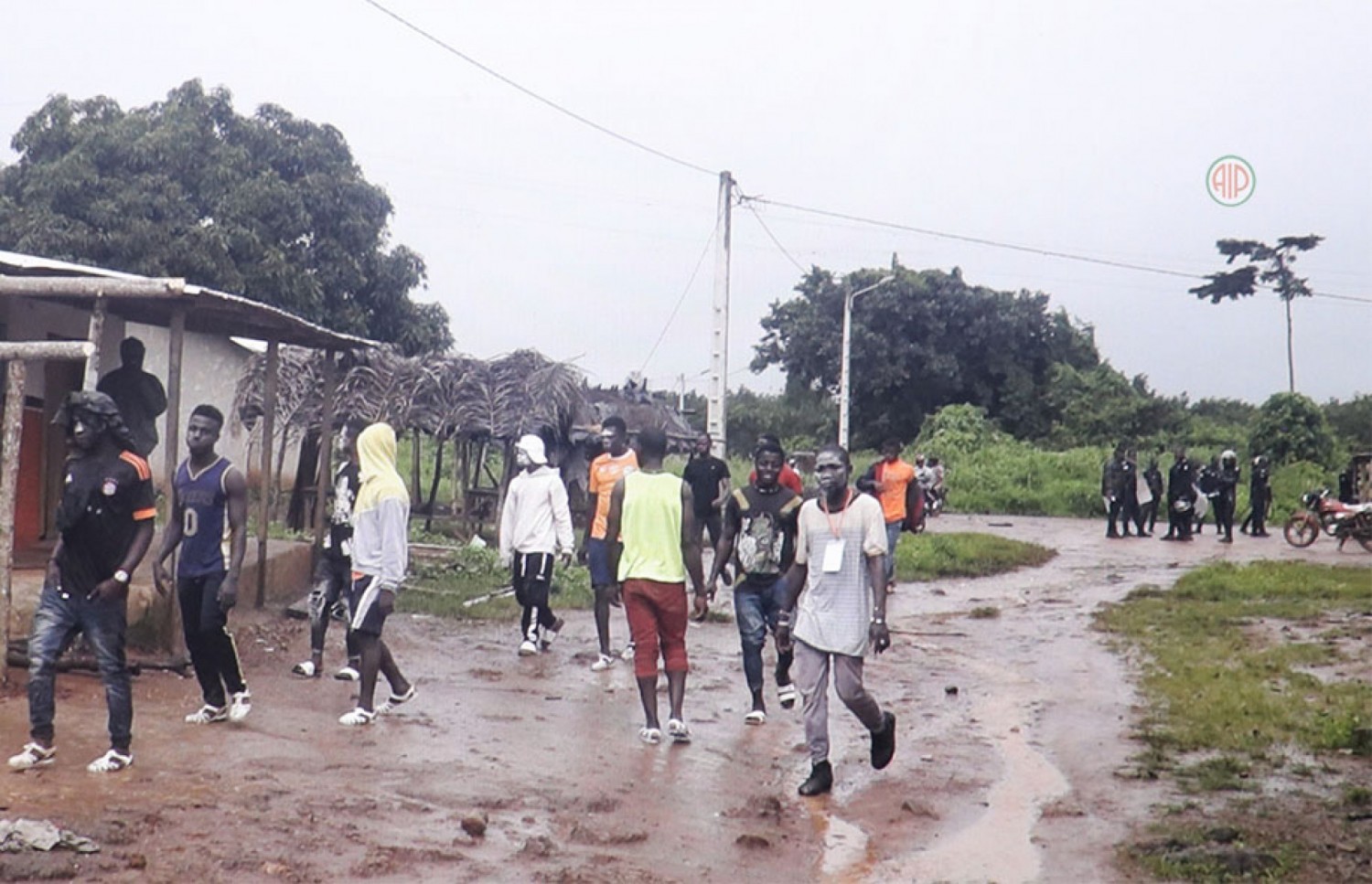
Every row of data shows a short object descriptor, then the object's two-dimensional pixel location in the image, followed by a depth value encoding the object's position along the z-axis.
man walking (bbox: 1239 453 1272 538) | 28.39
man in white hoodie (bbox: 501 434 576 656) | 11.73
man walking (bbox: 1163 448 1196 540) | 27.28
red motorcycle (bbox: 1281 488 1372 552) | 24.61
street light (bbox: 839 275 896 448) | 37.81
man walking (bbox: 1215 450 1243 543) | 27.45
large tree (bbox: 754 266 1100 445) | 50.88
